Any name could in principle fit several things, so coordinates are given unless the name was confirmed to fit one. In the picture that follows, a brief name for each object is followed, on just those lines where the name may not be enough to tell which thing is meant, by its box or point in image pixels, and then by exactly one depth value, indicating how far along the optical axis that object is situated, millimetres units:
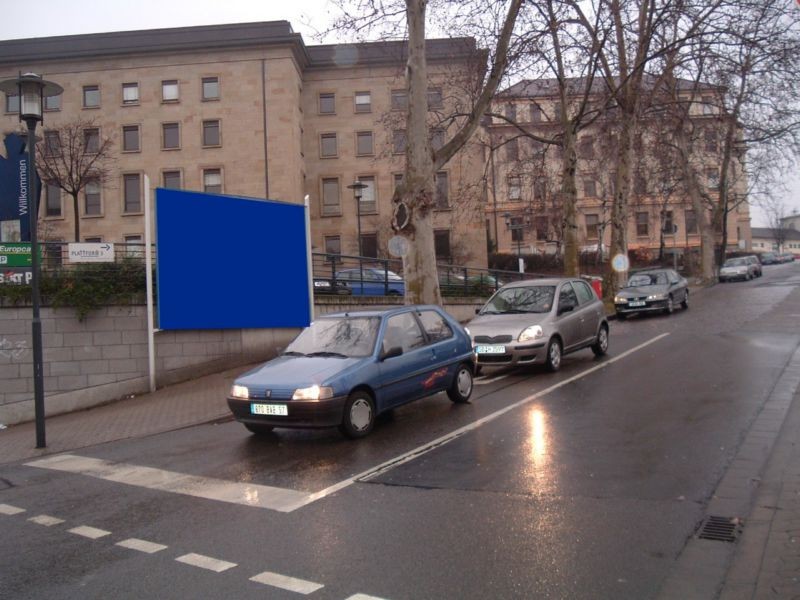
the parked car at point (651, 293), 22734
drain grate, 4617
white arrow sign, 13672
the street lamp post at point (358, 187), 31484
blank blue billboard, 13773
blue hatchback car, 7746
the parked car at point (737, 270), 43969
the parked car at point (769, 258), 78938
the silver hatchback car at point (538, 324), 11992
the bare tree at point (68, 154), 33875
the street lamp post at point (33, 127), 9109
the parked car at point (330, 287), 17438
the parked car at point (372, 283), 19047
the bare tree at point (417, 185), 15977
